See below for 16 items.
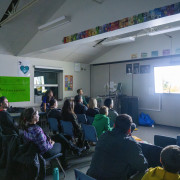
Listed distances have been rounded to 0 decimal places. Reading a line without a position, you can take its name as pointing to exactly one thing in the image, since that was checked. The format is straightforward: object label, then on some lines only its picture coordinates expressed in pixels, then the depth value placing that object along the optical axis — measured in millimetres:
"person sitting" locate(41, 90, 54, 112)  5461
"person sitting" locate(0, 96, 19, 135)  3357
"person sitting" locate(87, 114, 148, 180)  1643
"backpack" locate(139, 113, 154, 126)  6155
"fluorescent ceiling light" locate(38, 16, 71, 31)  4230
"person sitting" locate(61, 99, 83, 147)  3564
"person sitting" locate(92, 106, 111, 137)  3320
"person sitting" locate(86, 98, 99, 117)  4160
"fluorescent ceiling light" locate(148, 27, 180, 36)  4451
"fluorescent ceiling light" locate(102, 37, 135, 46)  5549
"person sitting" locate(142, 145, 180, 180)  1337
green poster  5379
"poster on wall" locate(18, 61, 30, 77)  5756
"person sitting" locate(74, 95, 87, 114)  4562
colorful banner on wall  2666
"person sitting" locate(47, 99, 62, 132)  4007
